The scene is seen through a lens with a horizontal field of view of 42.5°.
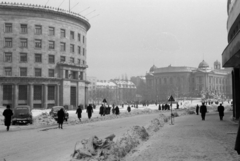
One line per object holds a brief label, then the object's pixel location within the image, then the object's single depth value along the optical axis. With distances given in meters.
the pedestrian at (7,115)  20.47
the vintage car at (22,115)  26.08
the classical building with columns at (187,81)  147.25
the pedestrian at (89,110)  32.09
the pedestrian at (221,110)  28.35
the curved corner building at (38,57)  56.16
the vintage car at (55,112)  31.03
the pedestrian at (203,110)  28.99
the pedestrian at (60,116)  21.75
